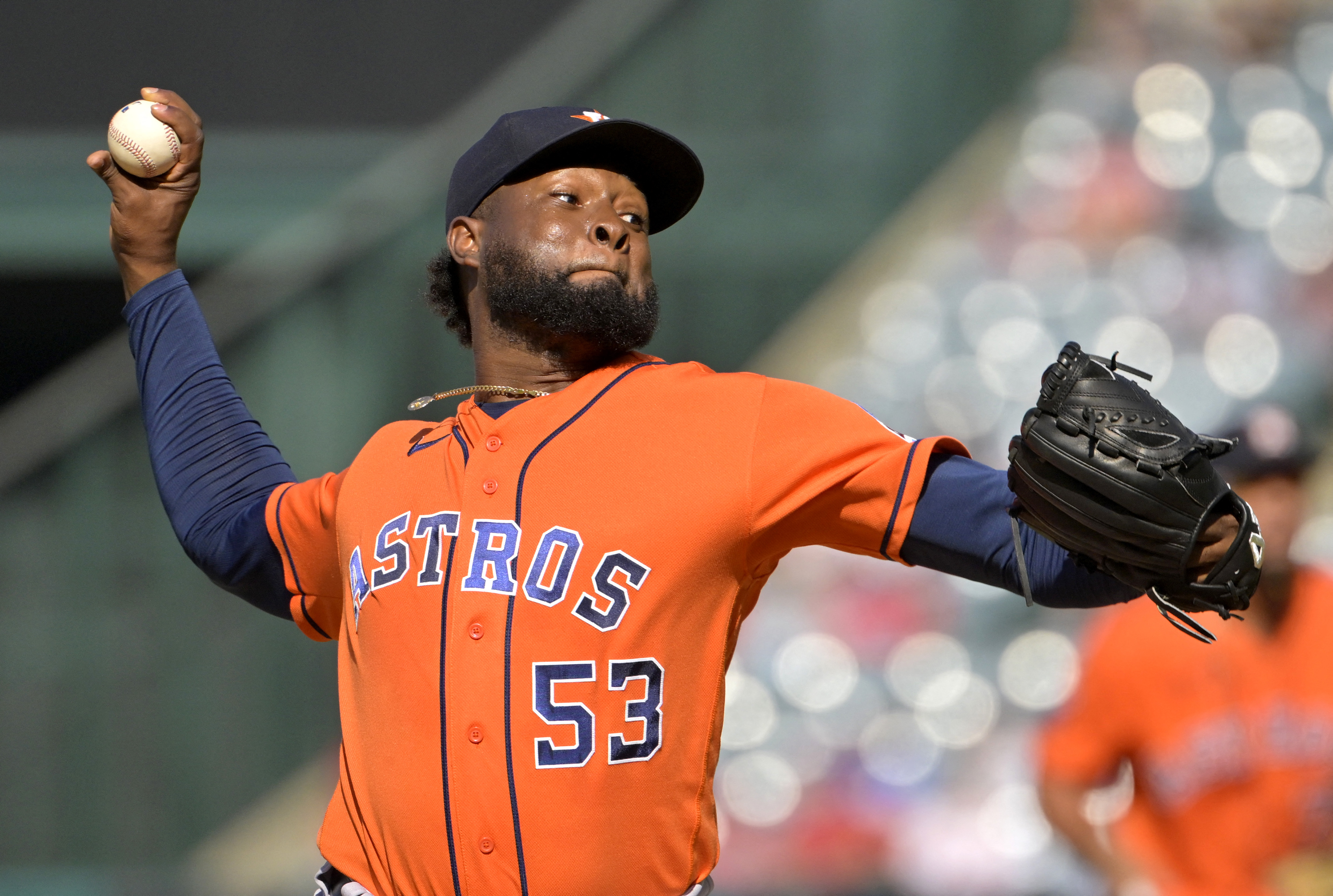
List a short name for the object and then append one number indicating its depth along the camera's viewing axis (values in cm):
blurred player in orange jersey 1650
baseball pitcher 1528
